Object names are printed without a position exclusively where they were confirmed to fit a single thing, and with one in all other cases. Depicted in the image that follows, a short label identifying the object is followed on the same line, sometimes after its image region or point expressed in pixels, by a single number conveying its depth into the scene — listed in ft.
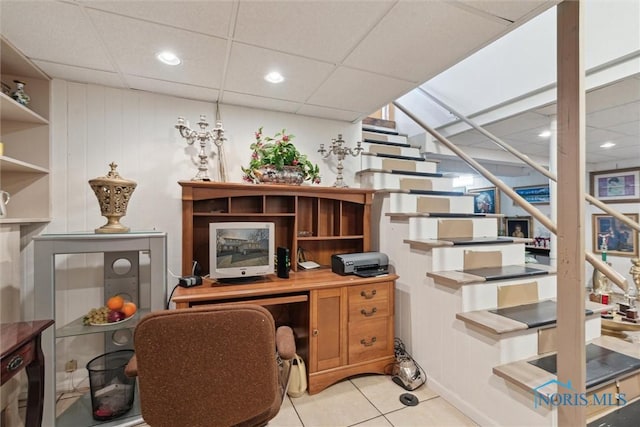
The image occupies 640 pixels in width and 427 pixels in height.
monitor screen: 6.42
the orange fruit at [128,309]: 5.92
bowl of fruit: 5.75
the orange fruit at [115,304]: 5.83
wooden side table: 3.98
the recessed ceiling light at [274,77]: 6.38
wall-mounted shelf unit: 5.98
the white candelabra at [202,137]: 6.86
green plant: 7.55
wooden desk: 6.26
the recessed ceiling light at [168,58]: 5.59
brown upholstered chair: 3.17
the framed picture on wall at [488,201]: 20.85
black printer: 7.31
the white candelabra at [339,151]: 8.59
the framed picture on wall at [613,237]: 15.07
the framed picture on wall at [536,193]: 18.15
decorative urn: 5.59
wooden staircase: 5.21
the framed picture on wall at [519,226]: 19.17
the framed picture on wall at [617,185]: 15.16
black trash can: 5.65
